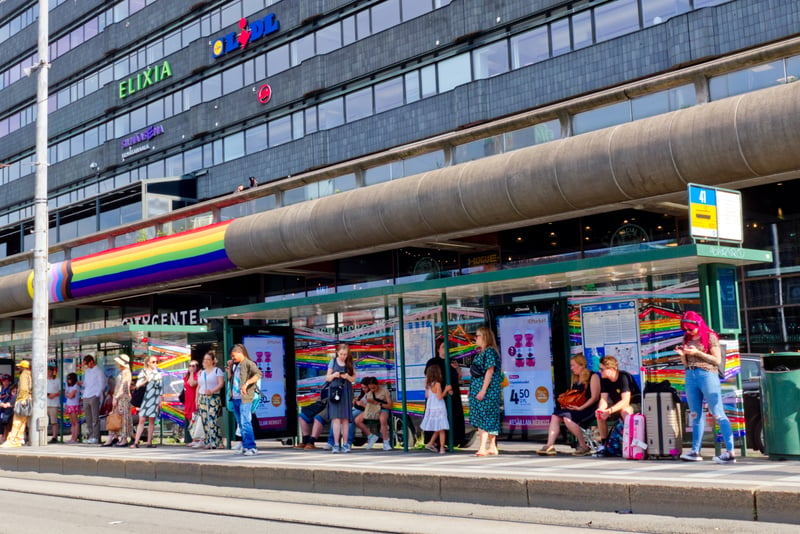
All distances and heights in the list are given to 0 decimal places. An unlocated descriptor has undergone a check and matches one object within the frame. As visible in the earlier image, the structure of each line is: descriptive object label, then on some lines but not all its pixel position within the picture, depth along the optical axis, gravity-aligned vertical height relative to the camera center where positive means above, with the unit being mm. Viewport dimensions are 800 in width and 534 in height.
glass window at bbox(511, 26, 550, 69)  25250 +8372
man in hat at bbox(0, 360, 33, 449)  21484 -494
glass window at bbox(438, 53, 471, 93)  27266 +8414
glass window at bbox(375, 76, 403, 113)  29422 +8470
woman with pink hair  11172 -84
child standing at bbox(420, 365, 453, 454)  14391 -555
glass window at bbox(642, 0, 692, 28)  22109 +8103
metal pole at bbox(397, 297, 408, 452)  15110 +327
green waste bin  11016 -659
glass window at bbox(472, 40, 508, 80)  26281 +8420
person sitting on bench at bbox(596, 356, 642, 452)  12539 -438
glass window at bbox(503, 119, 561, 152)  17172 +4138
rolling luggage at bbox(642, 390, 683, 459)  11891 -868
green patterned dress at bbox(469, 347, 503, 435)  13672 -500
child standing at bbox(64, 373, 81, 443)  22438 -376
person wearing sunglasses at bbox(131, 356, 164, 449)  18953 -301
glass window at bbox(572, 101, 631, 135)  16203 +4158
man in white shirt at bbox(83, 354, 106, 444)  21234 -205
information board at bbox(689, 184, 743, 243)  11641 +1762
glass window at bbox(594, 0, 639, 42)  23188 +8316
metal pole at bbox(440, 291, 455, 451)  14445 -156
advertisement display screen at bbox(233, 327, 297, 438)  17078 -72
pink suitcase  12055 -981
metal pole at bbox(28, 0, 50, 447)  20938 +2603
